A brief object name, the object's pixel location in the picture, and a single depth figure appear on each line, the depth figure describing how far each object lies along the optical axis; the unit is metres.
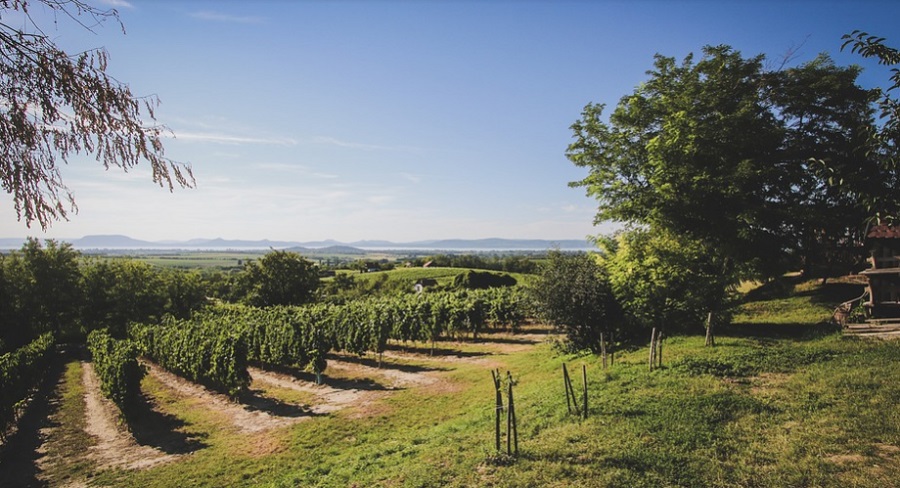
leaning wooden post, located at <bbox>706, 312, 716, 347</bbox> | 16.86
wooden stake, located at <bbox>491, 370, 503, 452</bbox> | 9.05
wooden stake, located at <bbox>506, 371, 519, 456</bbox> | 8.85
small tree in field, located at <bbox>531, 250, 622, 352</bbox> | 19.30
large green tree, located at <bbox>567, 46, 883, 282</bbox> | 17.98
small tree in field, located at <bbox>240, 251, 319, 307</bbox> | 54.19
